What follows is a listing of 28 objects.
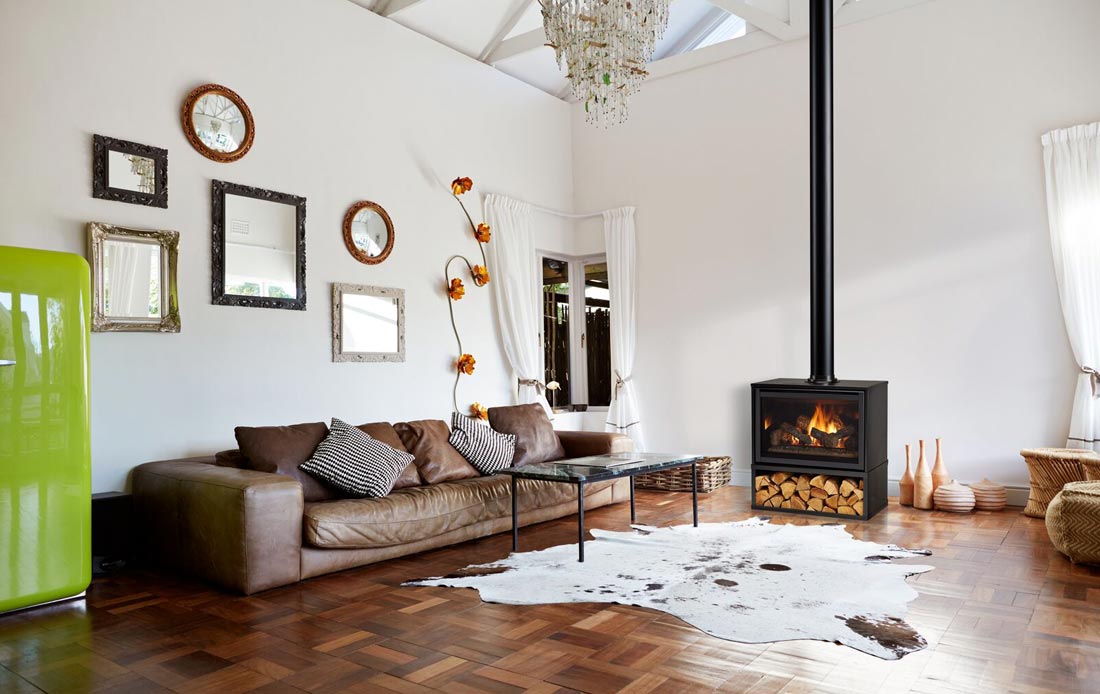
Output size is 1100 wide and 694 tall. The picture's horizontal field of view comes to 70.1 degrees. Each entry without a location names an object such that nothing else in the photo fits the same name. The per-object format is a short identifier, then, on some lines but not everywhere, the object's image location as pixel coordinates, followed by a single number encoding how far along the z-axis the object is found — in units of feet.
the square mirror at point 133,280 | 13.43
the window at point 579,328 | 24.58
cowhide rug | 9.87
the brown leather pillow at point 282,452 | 13.80
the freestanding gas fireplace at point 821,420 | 16.92
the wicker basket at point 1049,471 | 15.52
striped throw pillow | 17.20
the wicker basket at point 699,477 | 20.54
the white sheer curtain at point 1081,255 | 16.52
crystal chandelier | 13.57
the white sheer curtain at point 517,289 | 21.65
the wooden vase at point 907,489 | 18.02
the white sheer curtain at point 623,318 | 23.08
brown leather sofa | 11.82
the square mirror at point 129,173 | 13.65
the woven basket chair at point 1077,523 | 12.25
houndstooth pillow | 14.10
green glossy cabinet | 10.91
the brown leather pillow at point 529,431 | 18.47
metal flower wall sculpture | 20.15
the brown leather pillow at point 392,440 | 15.48
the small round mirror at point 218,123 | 15.01
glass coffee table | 13.51
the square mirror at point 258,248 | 15.35
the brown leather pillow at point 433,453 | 16.11
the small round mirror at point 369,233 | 17.92
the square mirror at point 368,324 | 17.57
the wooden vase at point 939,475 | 17.66
